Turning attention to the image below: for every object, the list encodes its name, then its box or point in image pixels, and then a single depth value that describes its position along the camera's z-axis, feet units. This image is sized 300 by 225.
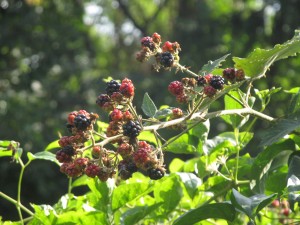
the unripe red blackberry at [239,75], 3.26
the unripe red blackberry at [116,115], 3.11
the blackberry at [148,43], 3.64
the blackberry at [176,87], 3.38
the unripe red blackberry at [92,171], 3.01
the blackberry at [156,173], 3.08
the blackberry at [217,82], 3.11
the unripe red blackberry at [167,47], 3.59
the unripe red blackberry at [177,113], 3.26
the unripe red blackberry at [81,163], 3.03
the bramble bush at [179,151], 3.05
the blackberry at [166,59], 3.46
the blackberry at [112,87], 3.31
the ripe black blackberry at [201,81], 3.24
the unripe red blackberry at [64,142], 3.09
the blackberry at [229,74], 3.26
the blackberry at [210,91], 3.13
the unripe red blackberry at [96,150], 3.11
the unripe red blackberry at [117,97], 3.21
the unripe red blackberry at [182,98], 3.34
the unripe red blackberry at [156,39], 3.71
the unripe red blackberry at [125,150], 3.02
